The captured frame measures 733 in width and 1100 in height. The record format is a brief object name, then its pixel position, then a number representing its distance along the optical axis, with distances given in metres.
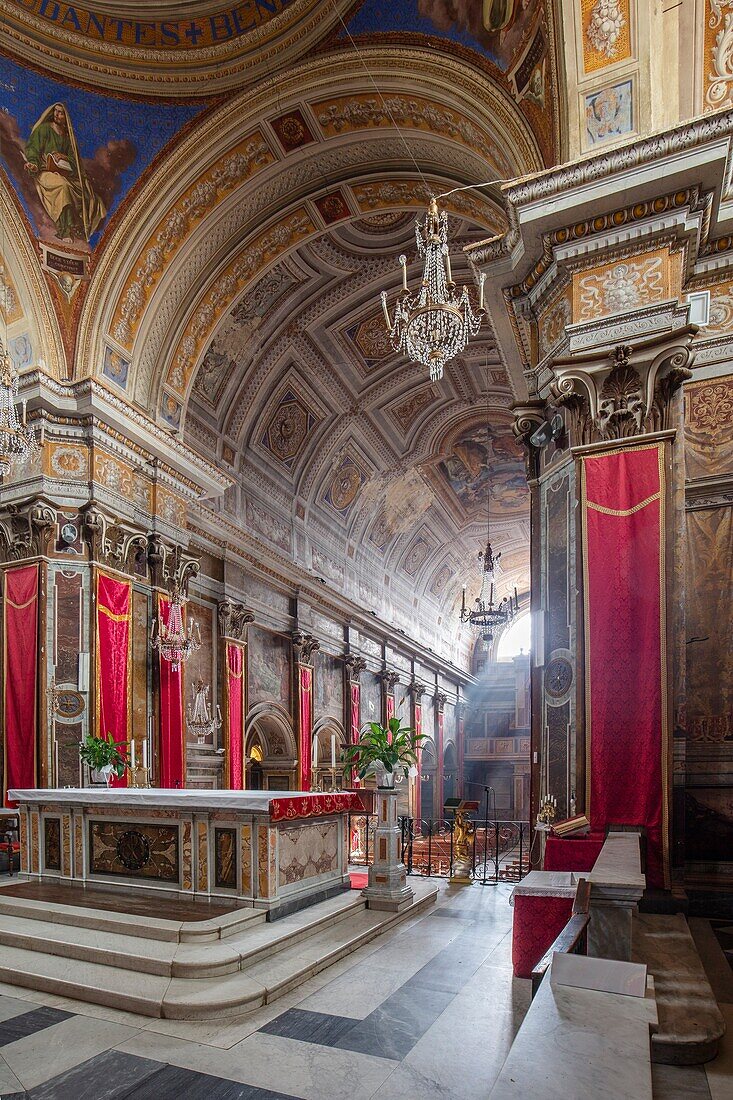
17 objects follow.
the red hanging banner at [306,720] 15.76
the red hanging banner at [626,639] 5.64
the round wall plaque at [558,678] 6.37
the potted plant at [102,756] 8.73
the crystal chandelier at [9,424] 8.12
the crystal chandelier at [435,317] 6.49
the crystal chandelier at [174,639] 10.59
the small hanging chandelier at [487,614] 18.33
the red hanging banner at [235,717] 12.89
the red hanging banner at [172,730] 10.72
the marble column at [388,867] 7.07
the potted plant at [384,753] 7.73
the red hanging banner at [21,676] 9.50
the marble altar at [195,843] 6.25
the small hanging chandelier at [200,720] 11.51
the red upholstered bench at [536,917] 4.20
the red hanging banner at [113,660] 9.91
